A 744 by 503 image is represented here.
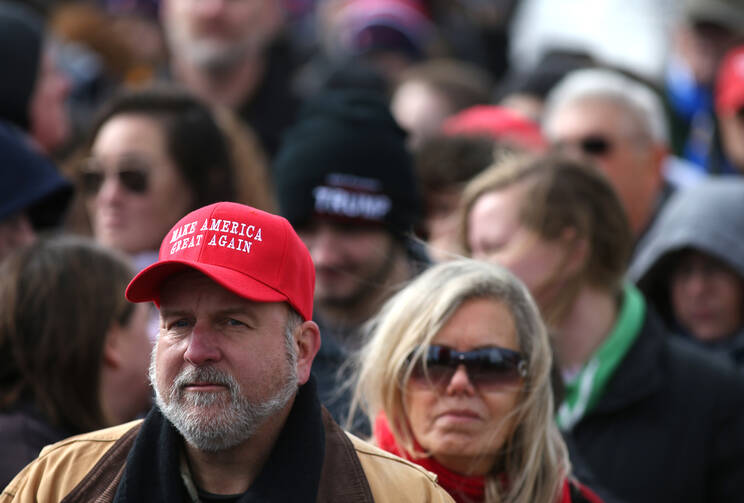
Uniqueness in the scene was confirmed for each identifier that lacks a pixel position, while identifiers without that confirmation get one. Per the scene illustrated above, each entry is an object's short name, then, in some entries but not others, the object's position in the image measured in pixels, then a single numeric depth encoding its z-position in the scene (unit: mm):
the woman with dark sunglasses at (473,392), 6730
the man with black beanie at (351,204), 9875
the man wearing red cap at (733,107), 13086
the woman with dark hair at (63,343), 7613
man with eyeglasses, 12531
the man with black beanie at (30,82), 12375
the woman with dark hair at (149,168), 10297
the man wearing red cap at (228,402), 5687
